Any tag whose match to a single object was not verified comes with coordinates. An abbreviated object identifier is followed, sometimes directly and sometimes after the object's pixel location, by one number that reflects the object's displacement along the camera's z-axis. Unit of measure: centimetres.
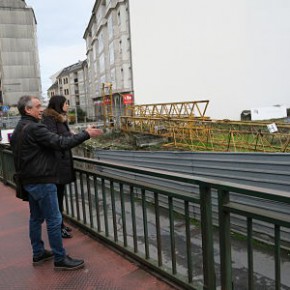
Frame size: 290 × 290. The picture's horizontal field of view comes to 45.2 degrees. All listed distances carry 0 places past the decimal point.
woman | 397
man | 322
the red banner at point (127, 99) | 3272
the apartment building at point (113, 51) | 3475
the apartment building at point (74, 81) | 6875
